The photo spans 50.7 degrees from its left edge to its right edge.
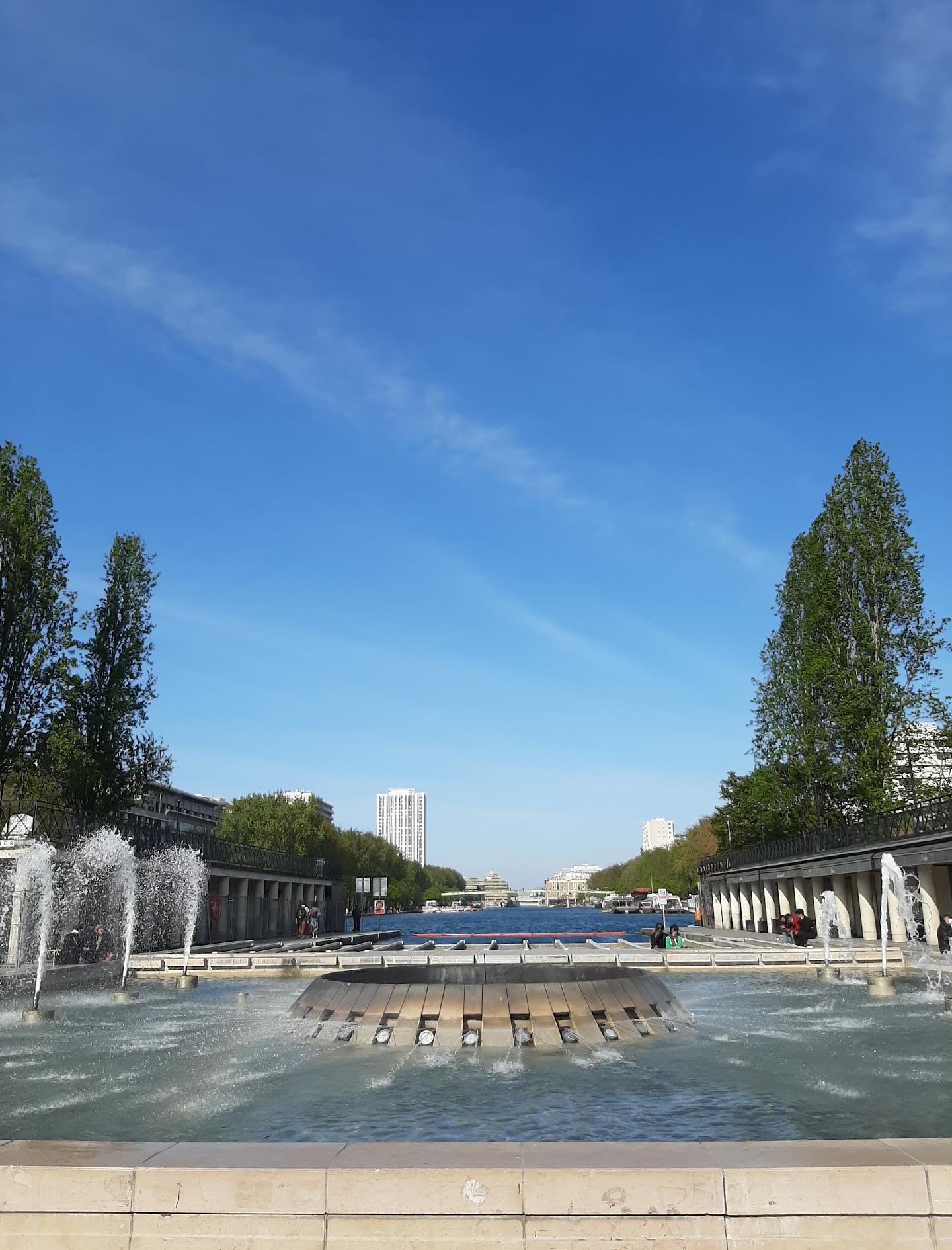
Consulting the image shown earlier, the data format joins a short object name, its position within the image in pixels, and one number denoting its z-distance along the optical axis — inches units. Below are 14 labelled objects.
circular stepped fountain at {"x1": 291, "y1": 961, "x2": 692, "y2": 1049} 619.8
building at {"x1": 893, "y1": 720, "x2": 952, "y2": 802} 1879.9
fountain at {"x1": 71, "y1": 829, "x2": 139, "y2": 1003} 1505.9
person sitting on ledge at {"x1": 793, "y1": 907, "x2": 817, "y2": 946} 1740.9
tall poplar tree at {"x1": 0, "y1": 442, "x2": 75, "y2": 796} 1553.9
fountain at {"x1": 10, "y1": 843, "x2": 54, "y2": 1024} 1175.0
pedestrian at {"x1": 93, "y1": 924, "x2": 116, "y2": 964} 1387.8
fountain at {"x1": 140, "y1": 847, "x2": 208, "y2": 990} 1723.7
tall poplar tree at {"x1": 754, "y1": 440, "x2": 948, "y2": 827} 1969.7
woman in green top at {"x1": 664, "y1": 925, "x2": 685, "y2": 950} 1642.5
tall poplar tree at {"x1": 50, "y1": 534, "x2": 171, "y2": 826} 1704.0
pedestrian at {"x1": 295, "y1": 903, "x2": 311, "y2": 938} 2324.1
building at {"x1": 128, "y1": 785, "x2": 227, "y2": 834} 5364.2
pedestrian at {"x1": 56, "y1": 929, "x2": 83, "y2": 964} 1384.1
